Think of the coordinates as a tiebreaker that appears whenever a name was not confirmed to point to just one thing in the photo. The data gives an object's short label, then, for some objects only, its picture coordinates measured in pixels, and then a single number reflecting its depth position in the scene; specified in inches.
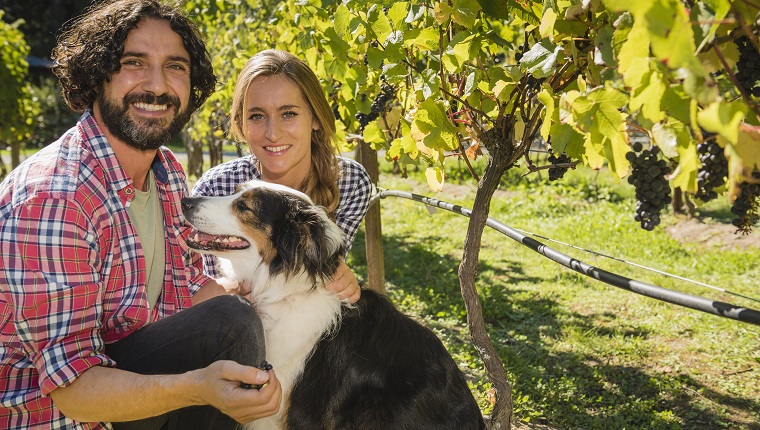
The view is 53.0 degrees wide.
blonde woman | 53.3
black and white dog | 44.0
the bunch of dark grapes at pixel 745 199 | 29.1
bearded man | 34.5
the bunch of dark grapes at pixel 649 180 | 30.6
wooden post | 72.7
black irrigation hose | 31.2
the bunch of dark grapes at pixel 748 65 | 27.9
